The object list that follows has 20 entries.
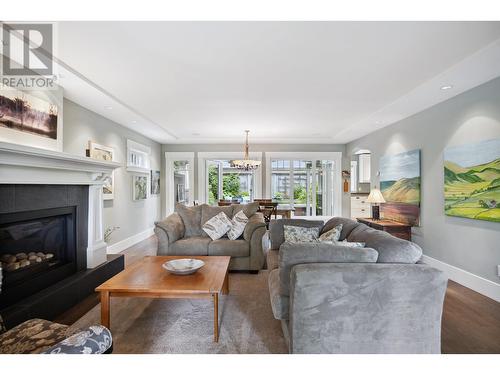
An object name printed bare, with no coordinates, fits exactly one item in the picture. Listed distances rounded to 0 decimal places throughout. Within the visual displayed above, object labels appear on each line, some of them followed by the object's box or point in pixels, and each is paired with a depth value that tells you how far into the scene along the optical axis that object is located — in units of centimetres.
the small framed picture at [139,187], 516
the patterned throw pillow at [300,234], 291
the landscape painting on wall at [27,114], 230
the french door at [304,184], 692
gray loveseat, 338
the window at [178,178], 685
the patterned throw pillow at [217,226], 364
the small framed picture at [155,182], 622
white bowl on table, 216
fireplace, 196
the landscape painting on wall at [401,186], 383
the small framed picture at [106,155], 379
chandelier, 539
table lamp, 421
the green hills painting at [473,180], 263
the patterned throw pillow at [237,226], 362
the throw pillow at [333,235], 255
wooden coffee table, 186
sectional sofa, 142
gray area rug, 178
